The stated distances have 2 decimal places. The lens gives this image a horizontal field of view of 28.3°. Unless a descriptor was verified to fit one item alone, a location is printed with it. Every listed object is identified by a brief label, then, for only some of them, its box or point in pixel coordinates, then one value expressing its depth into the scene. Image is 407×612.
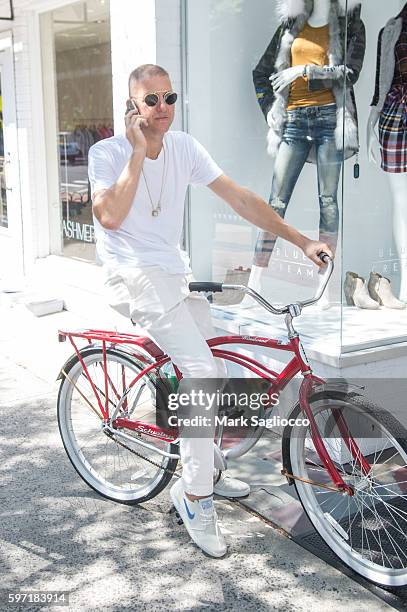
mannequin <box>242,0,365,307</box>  5.11
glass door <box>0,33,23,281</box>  8.48
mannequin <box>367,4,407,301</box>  5.58
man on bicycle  3.31
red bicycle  3.19
